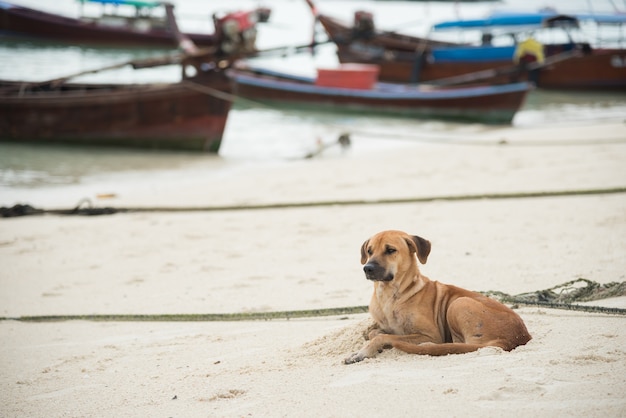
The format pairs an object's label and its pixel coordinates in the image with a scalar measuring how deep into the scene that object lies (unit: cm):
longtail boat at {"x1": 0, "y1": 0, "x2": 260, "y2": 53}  3428
